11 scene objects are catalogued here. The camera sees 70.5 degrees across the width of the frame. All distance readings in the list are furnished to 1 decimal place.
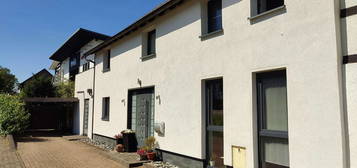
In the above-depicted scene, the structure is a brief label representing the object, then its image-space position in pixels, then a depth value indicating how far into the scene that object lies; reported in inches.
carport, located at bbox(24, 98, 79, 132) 802.8
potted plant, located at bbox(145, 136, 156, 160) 358.2
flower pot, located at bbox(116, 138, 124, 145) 442.3
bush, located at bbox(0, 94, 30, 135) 594.2
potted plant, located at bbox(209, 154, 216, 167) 273.5
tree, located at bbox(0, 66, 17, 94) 1440.7
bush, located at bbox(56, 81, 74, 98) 942.4
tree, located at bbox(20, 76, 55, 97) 1049.5
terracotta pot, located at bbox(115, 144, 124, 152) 421.4
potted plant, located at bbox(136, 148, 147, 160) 356.6
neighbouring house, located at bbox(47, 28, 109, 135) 725.3
